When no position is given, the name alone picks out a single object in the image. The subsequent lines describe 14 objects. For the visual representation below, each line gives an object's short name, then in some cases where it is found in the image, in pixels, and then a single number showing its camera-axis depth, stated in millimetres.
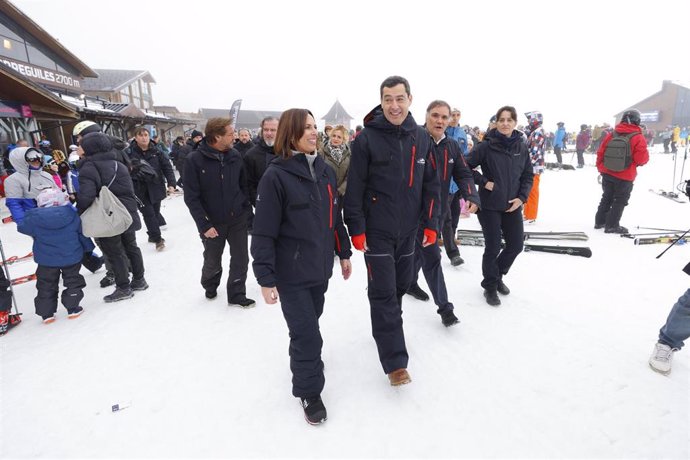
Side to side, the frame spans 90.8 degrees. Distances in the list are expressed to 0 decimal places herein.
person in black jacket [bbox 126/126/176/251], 6312
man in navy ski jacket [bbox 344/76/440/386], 2531
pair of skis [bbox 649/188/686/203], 8582
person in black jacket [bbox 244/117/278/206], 4125
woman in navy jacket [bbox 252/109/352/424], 2158
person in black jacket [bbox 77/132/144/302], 3939
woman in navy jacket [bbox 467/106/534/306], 3650
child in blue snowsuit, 3697
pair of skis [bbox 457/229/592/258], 5457
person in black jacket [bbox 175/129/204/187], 6864
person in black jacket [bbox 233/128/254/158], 5904
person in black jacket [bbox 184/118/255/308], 3717
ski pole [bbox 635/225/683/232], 6199
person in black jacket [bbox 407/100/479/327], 3334
